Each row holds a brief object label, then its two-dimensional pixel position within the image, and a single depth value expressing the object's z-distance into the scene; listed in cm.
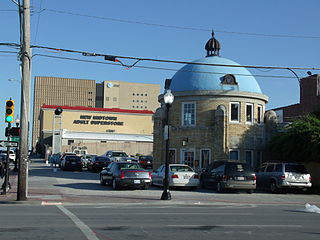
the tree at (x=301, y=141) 2597
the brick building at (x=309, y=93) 4653
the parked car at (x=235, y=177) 2309
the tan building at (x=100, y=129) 8256
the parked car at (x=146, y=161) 4741
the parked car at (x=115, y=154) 4562
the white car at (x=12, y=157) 5442
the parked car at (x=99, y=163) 3947
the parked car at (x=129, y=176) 2311
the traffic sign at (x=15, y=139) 2232
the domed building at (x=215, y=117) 3155
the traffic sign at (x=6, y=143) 2163
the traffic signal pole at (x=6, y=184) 2028
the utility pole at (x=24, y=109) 1769
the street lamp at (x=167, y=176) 1920
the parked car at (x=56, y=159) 4892
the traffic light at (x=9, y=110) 1977
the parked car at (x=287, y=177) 2378
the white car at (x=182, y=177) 2395
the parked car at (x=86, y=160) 4604
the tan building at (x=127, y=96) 17312
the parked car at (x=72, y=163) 4066
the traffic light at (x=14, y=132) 1991
